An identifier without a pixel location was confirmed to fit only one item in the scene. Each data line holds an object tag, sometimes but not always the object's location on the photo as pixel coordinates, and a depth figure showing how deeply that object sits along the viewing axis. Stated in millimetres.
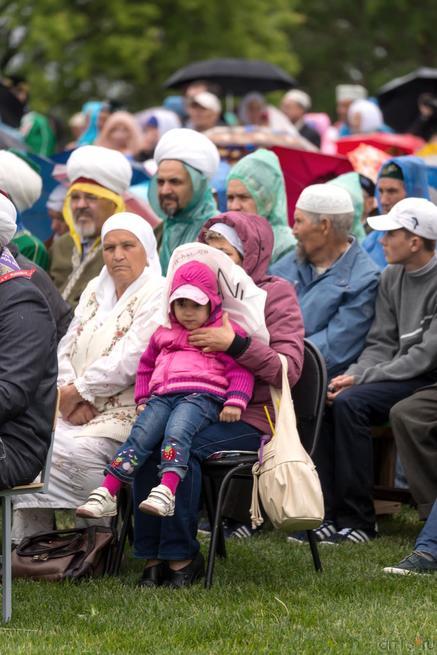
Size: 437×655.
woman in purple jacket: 11969
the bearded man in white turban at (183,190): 16078
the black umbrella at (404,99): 34719
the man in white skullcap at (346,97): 33937
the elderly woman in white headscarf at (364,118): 29516
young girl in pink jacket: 11805
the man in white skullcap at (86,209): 15930
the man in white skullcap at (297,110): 32625
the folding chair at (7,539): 10648
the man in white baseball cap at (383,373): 14242
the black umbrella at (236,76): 35187
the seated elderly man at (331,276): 14914
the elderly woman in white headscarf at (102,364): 13102
